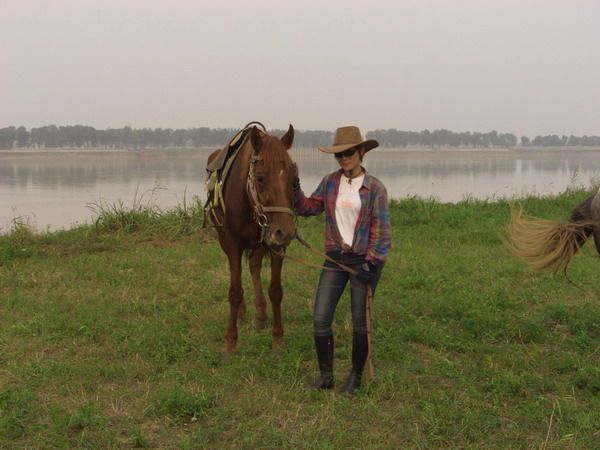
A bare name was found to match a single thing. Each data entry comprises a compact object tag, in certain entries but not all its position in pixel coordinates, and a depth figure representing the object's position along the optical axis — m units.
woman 3.77
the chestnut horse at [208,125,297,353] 3.90
